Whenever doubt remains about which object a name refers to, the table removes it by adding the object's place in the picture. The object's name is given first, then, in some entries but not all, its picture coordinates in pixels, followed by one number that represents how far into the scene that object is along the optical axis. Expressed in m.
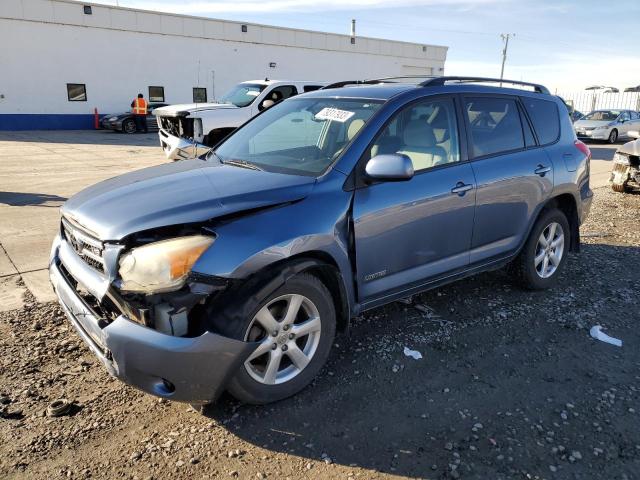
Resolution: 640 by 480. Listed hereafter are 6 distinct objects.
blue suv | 2.61
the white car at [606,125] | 22.44
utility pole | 58.00
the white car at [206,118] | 10.09
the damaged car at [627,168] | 9.66
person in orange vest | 24.19
